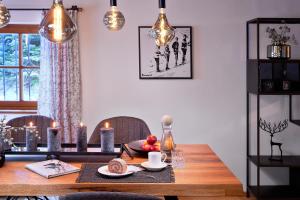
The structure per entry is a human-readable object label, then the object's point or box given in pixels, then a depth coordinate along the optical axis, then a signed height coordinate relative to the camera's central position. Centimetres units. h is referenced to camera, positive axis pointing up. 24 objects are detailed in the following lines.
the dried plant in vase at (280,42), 407 +47
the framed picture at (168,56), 430 +35
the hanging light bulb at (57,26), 227 +35
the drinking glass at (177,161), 231 -37
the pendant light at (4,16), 253 +45
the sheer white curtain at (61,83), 422 +9
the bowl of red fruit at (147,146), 257 -33
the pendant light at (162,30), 242 +34
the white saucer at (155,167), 223 -38
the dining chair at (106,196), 151 -36
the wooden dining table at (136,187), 199 -43
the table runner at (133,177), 205 -41
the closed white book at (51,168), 215 -38
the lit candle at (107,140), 253 -28
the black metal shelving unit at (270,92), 402 +1
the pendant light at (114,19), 251 +42
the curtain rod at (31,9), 428 +82
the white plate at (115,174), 210 -39
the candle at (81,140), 258 -28
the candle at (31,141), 258 -28
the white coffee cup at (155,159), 228 -35
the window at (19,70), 441 +23
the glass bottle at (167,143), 244 -29
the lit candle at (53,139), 253 -27
